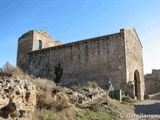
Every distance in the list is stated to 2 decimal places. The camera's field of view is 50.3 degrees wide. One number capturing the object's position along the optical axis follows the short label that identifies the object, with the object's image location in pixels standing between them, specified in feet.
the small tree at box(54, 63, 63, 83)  60.03
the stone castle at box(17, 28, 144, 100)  50.03
